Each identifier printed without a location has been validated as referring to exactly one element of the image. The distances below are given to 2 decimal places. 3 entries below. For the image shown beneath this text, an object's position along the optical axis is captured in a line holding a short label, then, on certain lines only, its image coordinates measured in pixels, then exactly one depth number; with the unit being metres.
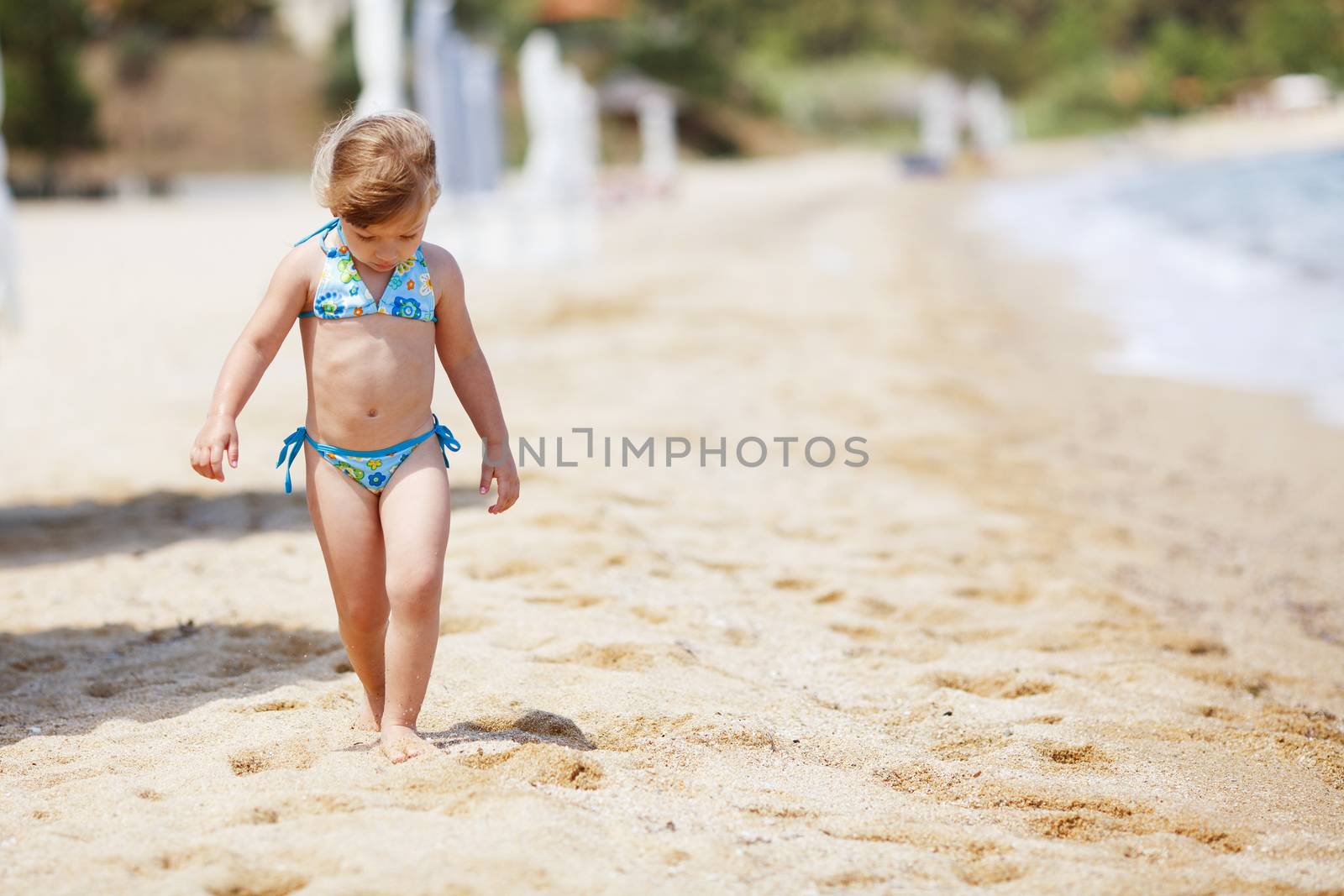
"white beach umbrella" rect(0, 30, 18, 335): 16.08
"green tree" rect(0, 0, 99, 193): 63.03
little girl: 5.41
